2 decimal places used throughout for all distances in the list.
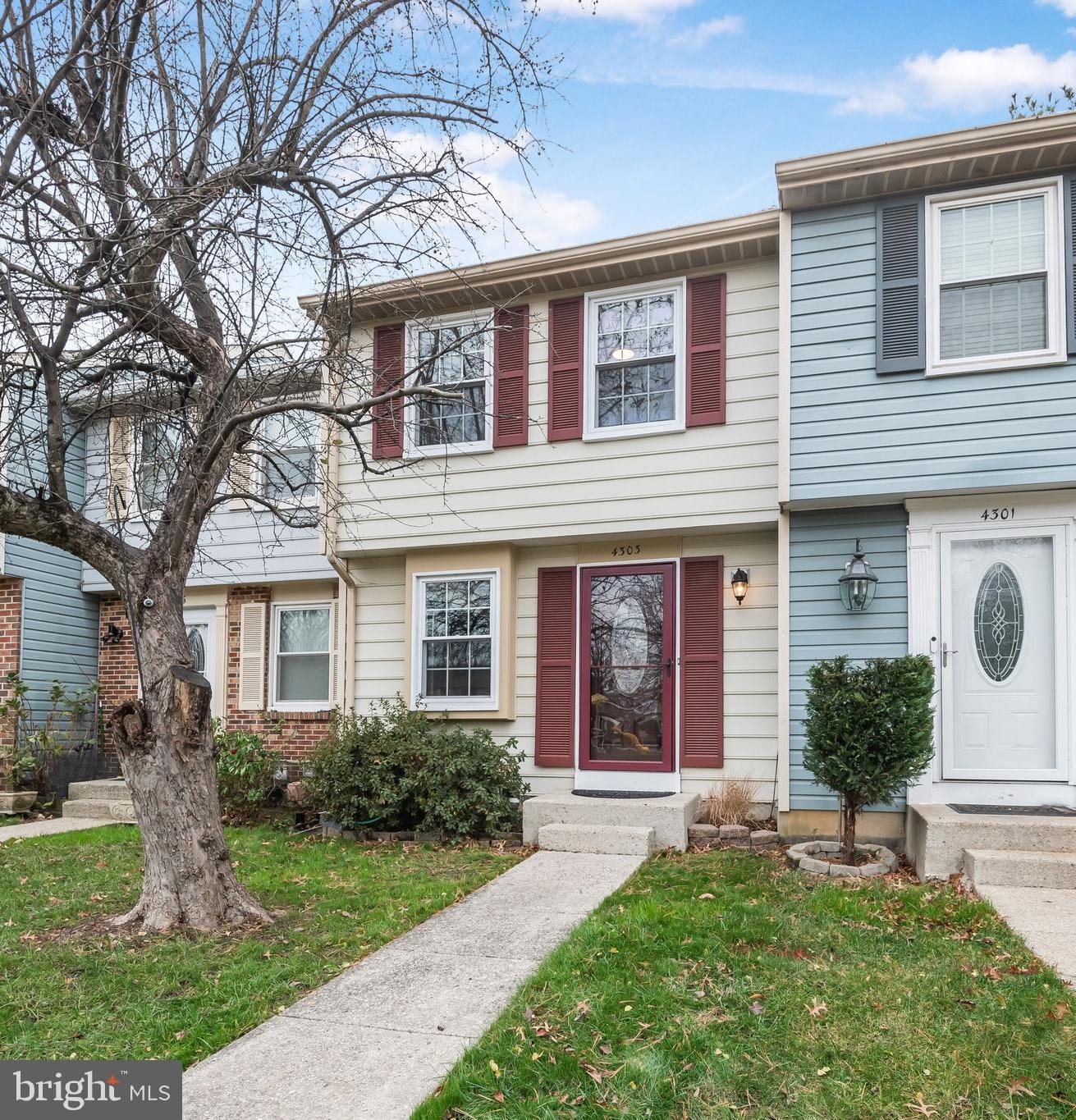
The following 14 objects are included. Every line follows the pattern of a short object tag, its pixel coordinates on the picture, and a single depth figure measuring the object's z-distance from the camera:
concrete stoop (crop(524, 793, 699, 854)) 6.97
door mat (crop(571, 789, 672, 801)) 7.88
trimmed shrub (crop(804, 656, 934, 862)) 6.06
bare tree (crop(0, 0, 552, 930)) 4.88
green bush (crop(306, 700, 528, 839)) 7.72
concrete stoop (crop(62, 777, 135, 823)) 9.71
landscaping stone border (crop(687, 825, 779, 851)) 7.11
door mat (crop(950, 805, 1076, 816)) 6.24
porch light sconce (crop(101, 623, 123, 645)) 11.59
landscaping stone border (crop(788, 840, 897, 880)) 6.11
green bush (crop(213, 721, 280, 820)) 9.03
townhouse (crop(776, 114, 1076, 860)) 6.58
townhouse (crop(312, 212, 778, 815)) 7.91
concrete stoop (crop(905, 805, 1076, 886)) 5.81
